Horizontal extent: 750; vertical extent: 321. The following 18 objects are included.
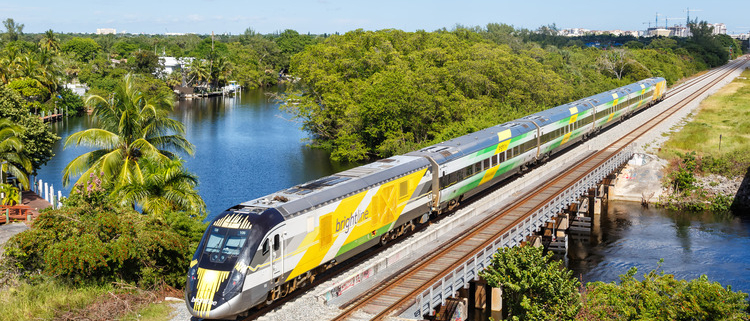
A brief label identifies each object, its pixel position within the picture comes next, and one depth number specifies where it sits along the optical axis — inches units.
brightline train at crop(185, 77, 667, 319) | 834.8
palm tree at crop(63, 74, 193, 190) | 1227.9
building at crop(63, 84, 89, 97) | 4620.1
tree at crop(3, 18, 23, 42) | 7421.3
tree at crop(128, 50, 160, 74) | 5255.9
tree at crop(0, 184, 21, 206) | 1499.8
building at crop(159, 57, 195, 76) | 5604.8
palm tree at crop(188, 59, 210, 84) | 5556.1
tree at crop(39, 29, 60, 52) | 5527.6
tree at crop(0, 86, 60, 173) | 1729.1
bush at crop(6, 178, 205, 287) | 919.7
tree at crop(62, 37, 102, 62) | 6447.8
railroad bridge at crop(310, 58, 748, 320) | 949.8
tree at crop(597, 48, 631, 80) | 4827.8
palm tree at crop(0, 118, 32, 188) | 1565.0
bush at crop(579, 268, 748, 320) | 821.2
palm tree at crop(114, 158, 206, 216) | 1139.3
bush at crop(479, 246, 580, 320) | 918.4
